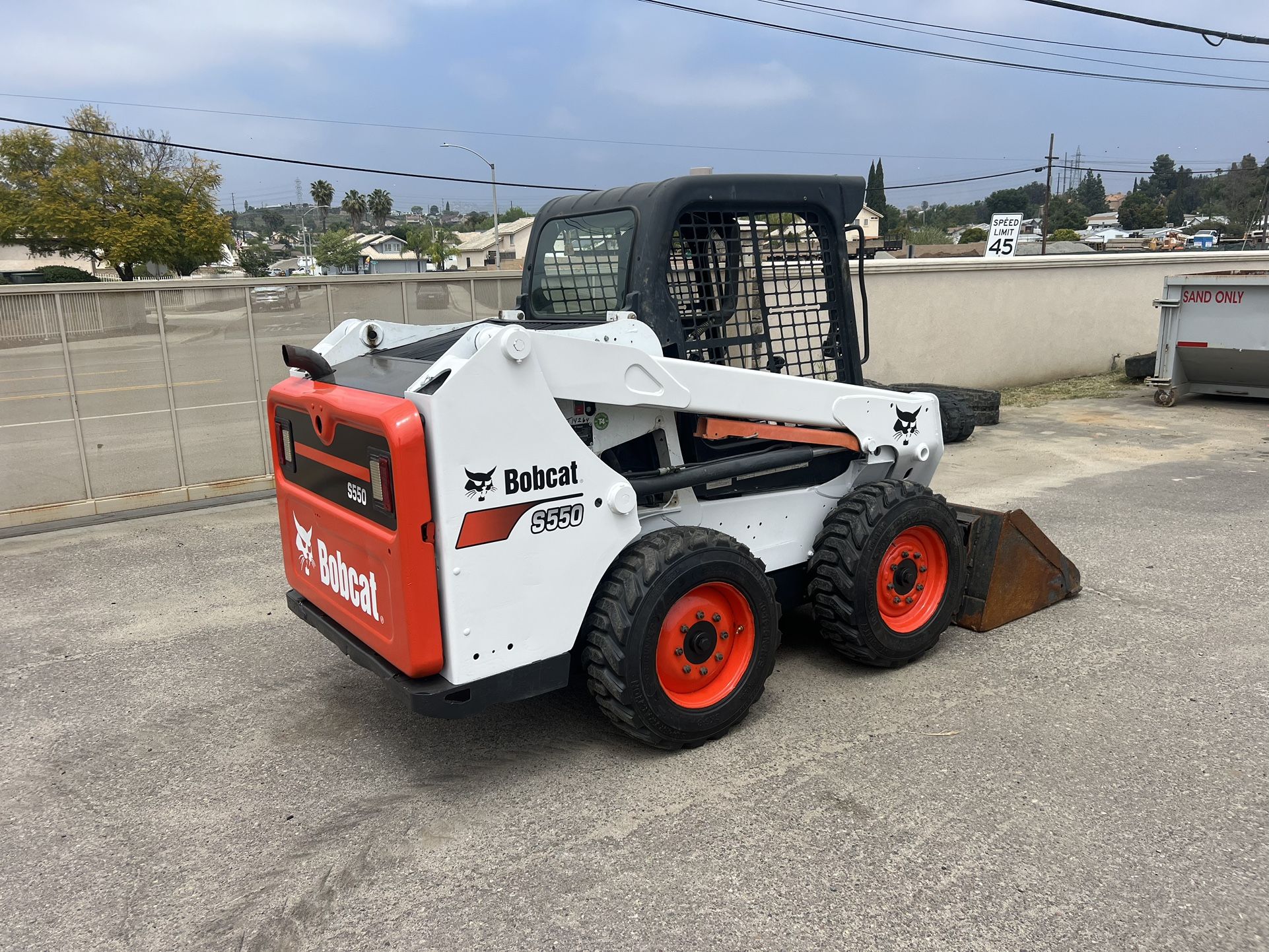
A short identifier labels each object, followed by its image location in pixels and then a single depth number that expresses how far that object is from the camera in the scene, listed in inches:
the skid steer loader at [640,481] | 125.7
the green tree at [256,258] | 2989.7
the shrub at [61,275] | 1473.9
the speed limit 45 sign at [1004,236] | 668.1
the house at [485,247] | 2922.7
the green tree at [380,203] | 4787.2
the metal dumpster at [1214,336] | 450.0
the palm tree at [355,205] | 4598.9
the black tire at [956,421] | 408.8
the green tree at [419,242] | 3722.9
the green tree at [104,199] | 1601.9
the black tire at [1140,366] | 550.0
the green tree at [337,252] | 3683.6
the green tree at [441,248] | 3307.1
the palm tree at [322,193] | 4419.3
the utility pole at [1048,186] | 1913.0
